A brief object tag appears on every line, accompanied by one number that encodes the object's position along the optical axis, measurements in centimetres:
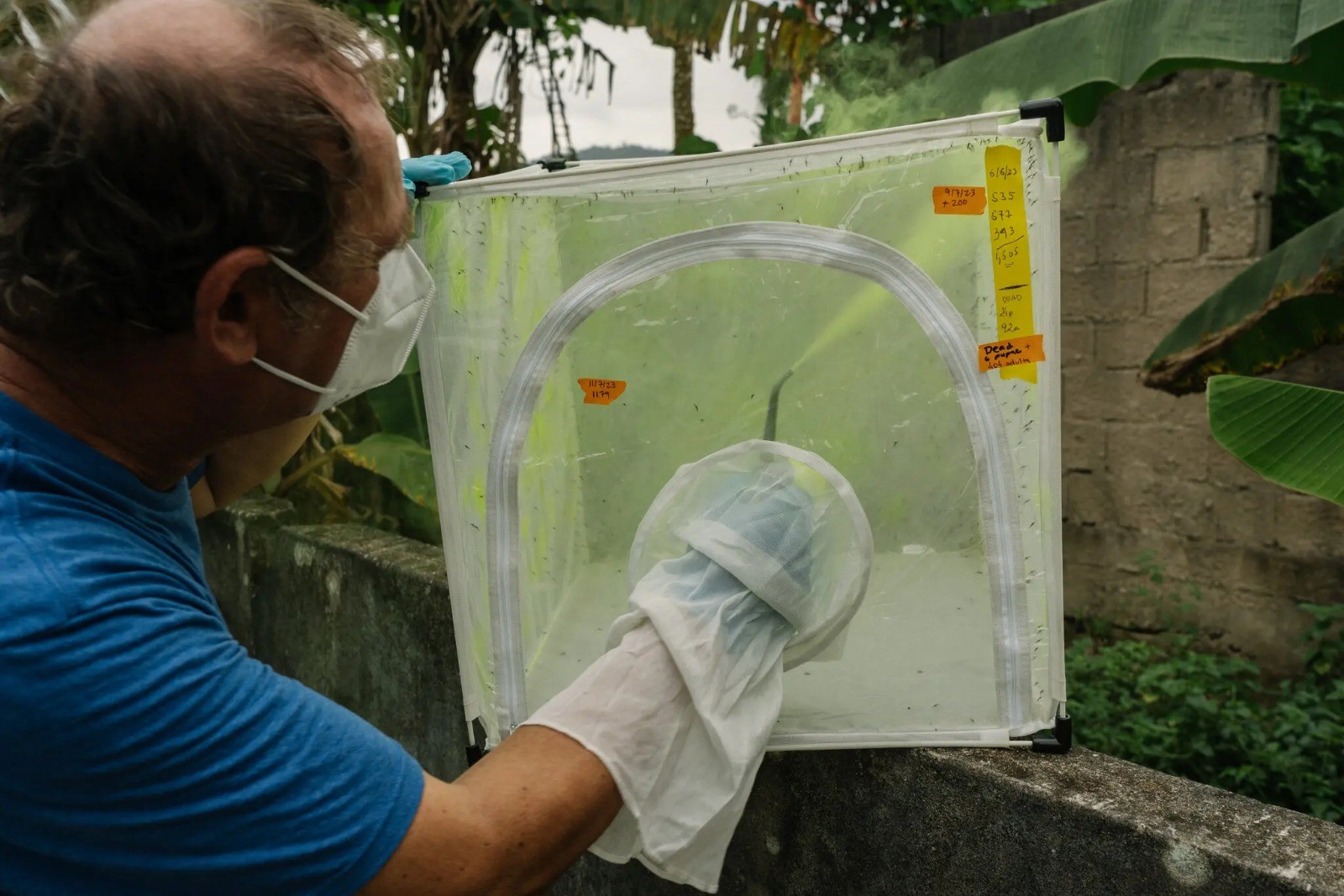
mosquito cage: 151
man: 97
